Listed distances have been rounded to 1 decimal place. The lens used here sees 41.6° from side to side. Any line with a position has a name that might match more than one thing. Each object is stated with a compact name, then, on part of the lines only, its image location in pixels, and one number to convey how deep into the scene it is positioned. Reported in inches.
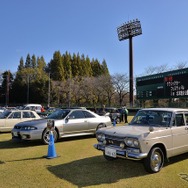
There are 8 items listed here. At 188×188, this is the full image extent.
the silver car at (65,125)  396.2
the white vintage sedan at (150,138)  239.3
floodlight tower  2118.6
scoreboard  1176.1
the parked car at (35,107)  1112.5
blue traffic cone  308.0
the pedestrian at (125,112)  864.9
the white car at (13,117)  563.2
